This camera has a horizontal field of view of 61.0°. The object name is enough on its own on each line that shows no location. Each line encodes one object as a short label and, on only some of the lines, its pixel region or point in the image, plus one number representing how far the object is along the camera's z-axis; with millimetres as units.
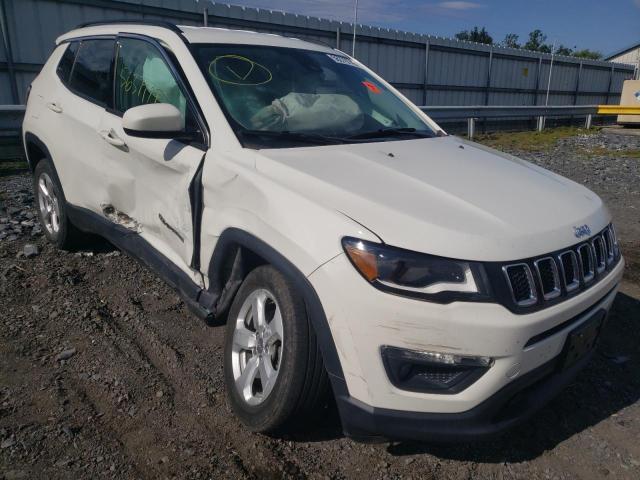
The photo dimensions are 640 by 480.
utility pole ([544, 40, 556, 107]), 22684
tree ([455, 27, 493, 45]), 60062
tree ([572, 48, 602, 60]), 57344
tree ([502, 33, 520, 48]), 61656
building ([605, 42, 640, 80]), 36406
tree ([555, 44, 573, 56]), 59062
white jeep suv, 1971
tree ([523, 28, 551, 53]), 60194
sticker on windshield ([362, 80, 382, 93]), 3682
